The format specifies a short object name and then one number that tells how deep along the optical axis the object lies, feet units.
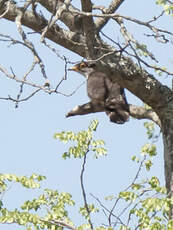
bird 54.75
